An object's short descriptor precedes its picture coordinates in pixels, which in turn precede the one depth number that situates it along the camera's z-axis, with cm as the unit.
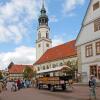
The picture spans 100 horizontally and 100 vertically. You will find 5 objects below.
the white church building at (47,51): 2902
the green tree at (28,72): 3716
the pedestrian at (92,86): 754
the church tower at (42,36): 3830
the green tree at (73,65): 2049
